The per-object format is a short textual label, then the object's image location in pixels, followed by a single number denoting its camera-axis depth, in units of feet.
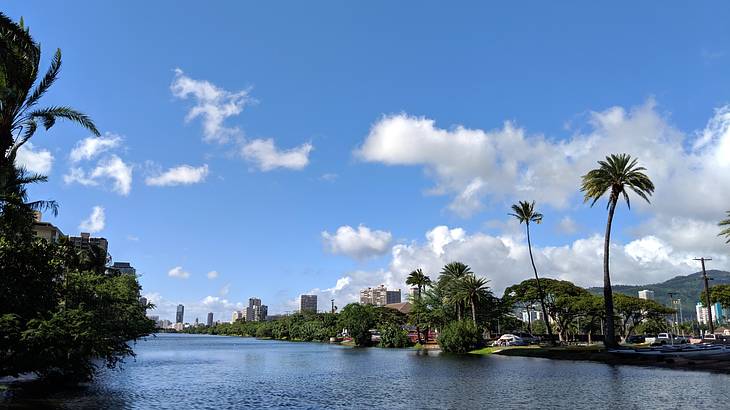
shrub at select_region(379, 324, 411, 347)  413.39
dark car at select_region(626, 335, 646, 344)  345.72
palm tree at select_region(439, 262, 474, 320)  362.55
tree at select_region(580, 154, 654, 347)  241.96
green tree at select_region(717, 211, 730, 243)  218.38
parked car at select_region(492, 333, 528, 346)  320.50
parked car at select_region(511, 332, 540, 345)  340.06
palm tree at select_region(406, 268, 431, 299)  479.41
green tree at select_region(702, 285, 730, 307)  325.21
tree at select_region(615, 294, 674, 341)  370.12
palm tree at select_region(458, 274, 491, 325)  343.87
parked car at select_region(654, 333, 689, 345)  297.74
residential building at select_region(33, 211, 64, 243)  455.22
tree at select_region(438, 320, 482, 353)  311.88
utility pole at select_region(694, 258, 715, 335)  292.40
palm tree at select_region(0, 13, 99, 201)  95.86
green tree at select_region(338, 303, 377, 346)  462.60
